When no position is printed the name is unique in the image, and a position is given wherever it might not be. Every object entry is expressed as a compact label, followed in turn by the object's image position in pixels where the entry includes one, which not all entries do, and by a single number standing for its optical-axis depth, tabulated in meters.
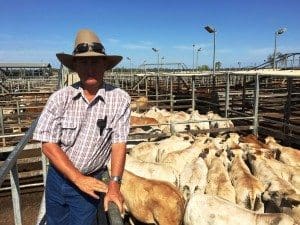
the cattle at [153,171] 3.99
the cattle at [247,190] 3.41
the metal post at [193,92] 7.94
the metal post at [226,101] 6.97
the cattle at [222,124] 6.64
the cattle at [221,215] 2.77
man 1.60
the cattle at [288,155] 4.54
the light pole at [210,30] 13.24
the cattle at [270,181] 3.25
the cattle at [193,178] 3.77
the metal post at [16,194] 1.51
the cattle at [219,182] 3.61
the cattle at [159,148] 4.92
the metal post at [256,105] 5.96
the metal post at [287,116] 5.58
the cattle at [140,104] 9.49
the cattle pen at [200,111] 1.60
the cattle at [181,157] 4.50
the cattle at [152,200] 3.30
